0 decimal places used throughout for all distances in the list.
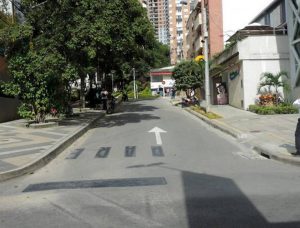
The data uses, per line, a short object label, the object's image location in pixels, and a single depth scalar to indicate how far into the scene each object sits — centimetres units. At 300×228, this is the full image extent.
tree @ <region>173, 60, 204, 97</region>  2236
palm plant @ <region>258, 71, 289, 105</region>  1508
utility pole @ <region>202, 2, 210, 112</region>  1576
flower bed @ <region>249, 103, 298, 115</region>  1403
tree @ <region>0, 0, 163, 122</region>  1089
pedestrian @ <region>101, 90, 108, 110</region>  2025
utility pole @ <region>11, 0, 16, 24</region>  1439
